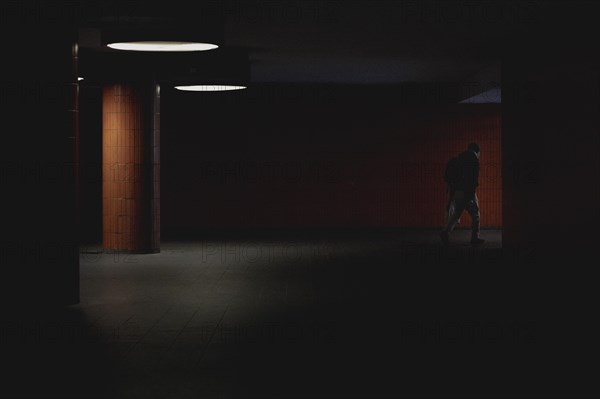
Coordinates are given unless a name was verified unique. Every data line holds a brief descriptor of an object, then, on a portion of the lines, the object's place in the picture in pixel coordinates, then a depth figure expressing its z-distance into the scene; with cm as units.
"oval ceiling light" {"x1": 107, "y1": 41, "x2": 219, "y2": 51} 1053
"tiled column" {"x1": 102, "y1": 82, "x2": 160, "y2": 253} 1405
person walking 1472
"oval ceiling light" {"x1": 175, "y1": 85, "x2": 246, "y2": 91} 1639
